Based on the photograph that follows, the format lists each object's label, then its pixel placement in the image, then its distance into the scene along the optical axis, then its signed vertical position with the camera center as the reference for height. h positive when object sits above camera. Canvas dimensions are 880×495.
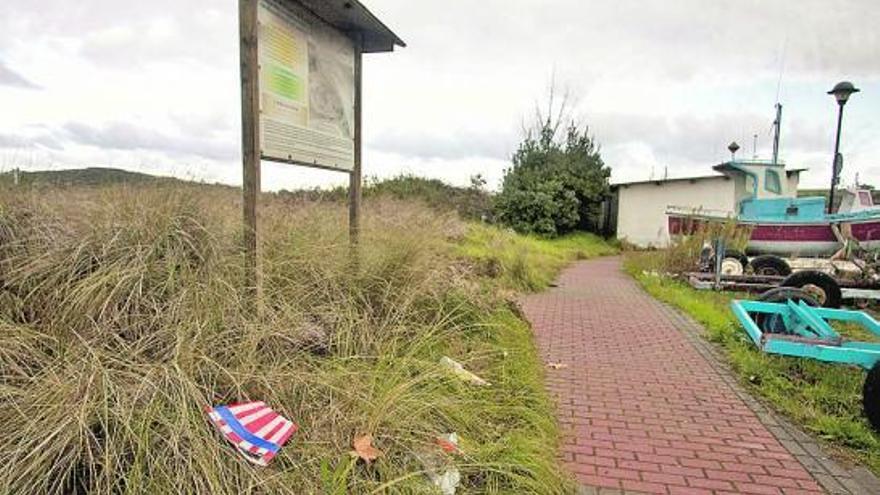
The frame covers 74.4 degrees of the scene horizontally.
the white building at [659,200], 24.58 +0.63
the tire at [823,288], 7.50 -0.88
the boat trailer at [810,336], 3.77 -0.96
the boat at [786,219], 11.66 -0.03
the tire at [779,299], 5.93 -0.84
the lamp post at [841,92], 12.12 +2.68
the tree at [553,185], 23.83 +1.06
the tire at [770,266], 11.09 -0.92
